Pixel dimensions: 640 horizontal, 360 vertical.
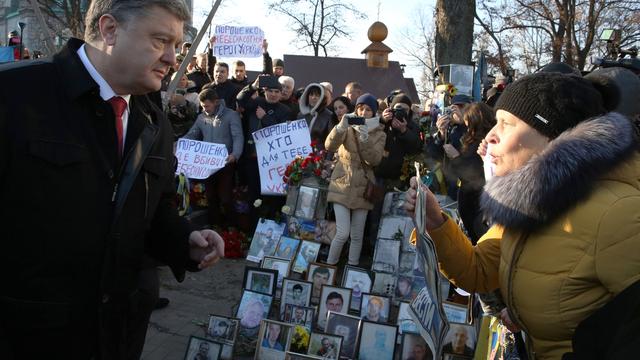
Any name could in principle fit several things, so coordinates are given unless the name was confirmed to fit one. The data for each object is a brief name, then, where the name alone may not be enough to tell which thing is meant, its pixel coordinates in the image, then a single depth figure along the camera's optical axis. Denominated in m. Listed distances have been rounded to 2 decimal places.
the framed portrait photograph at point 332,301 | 4.28
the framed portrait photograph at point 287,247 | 5.62
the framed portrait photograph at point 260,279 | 4.41
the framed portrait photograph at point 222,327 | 3.79
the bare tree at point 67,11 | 24.71
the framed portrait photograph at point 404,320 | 4.12
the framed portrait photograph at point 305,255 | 5.44
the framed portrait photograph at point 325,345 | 3.59
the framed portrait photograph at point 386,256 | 5.62
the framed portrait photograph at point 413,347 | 3.64
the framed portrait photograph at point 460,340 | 3.46
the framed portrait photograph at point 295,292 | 4.38
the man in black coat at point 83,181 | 1.69
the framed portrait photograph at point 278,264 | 5.03
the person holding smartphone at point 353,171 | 5.88
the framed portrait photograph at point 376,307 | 4.32
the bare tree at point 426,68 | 38.19
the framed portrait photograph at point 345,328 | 3.81
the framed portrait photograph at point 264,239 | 6.02
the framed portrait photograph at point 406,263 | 5.39
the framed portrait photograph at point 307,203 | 6.25
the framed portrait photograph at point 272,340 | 3.61
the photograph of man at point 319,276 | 4.88
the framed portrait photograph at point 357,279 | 4.76
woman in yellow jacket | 1.60
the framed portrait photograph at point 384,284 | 4.95
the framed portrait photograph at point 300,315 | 4.11
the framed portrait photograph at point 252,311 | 4.12
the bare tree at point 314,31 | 33.69
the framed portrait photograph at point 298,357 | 3.32
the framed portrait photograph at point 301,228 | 6.24
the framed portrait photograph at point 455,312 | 3.97
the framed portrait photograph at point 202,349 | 3.58
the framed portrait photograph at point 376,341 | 3.73
